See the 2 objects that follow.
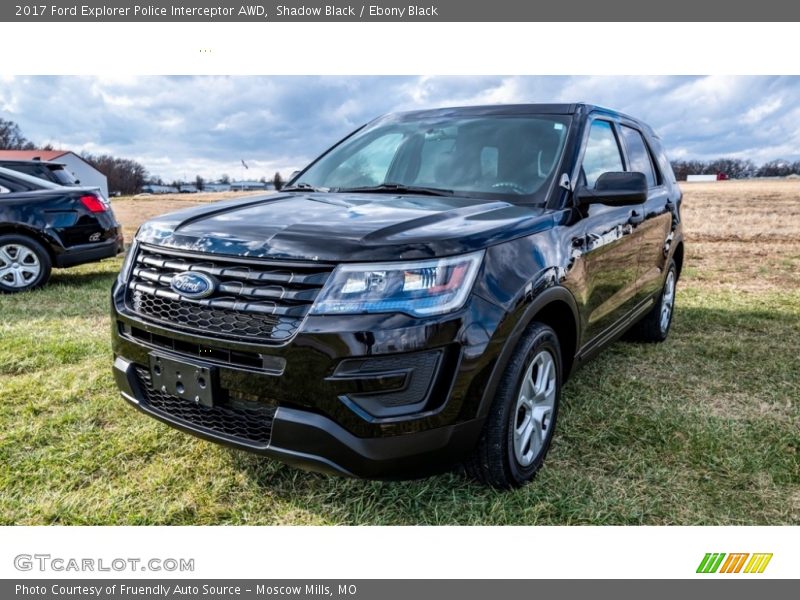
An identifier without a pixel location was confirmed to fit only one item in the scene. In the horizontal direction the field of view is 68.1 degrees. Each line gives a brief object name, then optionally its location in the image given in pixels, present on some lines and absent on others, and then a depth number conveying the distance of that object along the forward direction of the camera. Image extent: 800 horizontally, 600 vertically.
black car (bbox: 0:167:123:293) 6.74
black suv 2.04
